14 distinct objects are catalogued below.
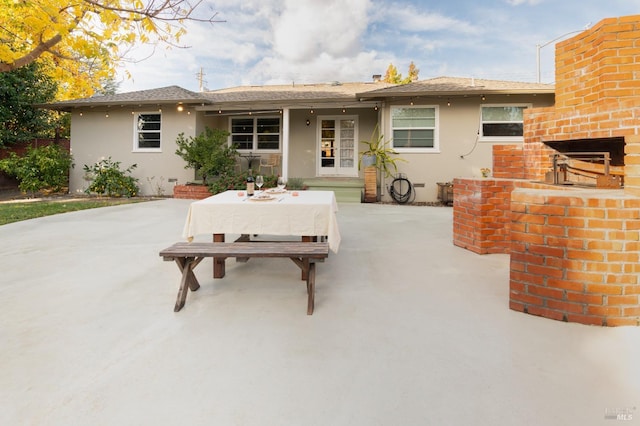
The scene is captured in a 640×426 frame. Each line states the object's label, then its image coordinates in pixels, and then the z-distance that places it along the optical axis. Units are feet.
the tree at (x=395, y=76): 110.31
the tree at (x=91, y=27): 13.66
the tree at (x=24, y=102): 42.22
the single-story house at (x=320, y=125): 34.30
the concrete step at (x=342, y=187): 33.99
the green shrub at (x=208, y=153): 35.01
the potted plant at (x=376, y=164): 34.55
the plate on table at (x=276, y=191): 13.96
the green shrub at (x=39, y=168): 36.22
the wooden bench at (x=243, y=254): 9.03
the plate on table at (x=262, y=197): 11.70
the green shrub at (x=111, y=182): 37.50
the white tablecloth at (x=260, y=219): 10.80
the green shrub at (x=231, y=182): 34.65
